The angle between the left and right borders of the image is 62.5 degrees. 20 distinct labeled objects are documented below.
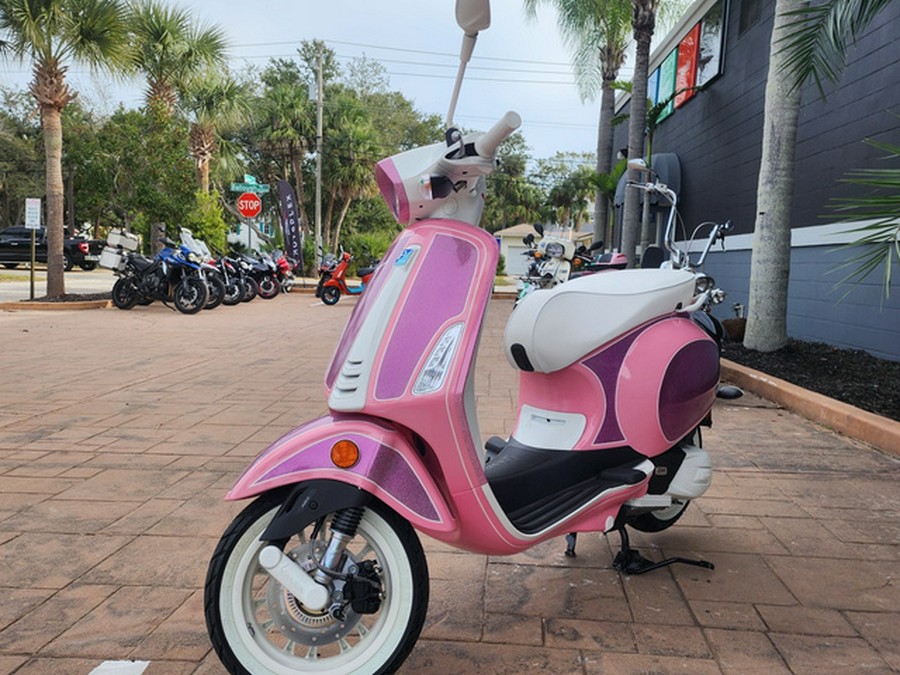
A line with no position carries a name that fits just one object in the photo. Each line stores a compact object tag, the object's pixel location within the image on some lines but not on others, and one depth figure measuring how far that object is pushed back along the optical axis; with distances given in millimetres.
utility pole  24969
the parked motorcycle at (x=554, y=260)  10891
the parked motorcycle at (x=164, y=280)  13055
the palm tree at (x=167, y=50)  18856
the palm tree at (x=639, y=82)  13547
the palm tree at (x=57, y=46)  12492
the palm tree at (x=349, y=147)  29500
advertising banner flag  23358
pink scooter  1843
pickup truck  26047
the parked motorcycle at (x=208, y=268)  13367
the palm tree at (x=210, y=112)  22305
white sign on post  12982
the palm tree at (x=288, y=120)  29156
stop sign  20125
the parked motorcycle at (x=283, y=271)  18250
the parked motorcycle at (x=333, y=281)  16172
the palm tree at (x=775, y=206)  7016
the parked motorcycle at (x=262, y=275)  16969
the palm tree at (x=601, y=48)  16812
